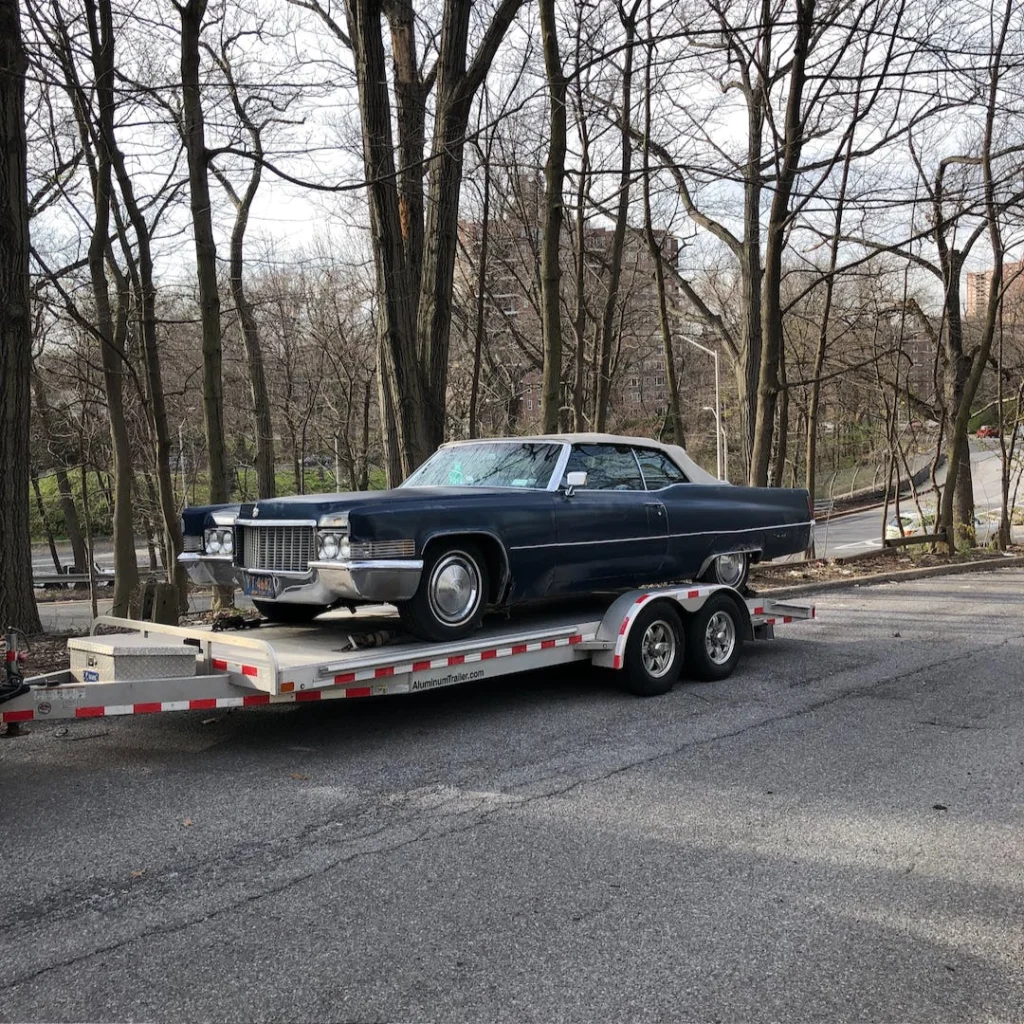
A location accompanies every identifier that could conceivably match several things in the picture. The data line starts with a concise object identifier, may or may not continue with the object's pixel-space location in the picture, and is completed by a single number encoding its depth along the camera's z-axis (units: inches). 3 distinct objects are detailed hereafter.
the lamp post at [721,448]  1152.9
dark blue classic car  226.5
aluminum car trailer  199.5
